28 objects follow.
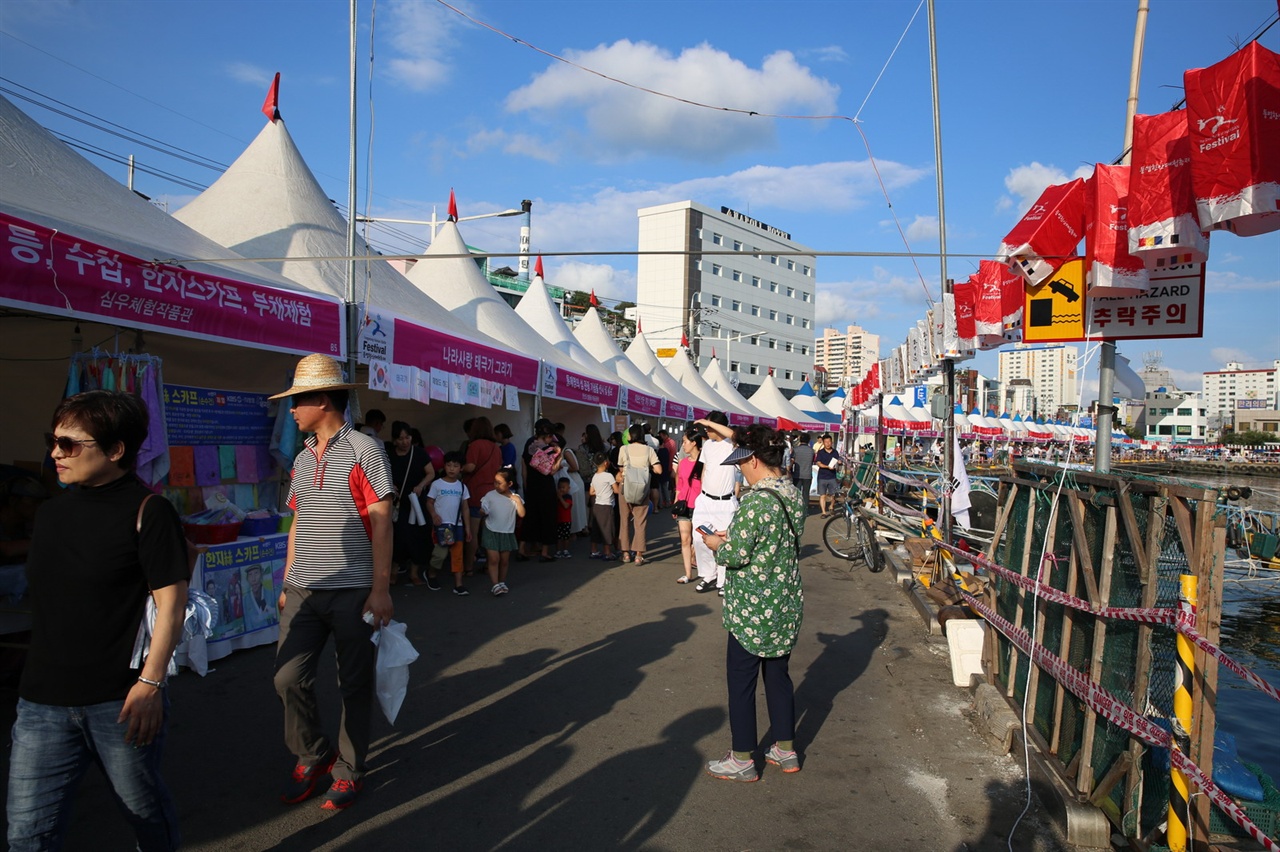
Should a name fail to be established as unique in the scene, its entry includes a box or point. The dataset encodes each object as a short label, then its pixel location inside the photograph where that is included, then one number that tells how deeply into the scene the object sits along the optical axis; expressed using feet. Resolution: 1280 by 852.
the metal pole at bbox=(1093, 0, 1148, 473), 16.31
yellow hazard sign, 17.66
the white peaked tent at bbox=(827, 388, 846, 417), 104.35
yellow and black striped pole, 9.04
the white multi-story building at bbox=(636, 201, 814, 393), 213.46
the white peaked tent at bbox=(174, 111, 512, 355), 24.94
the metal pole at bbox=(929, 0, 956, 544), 28.27
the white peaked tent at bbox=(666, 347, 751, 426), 85.15
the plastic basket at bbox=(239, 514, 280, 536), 19.52
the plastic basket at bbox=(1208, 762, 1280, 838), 11.36
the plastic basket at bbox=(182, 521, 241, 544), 17.83
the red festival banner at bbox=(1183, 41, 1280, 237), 10.68
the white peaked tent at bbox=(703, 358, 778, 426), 91.04
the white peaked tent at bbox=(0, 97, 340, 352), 15.19
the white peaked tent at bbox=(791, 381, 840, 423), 107.65
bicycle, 34.24
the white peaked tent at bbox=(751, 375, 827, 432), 97.14
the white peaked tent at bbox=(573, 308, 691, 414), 60.54
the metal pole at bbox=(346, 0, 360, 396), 23.02
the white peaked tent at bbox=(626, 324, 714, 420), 71.77
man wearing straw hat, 11.02
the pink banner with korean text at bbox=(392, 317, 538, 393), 25.81
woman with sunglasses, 7.26
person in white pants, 25.27
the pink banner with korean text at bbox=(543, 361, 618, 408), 37.83
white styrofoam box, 17.84
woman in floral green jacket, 12.62
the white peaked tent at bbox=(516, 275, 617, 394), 51.47
